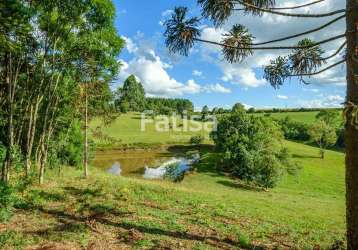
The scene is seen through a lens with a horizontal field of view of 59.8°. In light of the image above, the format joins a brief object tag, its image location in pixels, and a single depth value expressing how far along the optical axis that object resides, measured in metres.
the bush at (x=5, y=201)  7.39
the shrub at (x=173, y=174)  35.26
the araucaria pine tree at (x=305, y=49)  4.89
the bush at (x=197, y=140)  67.50
